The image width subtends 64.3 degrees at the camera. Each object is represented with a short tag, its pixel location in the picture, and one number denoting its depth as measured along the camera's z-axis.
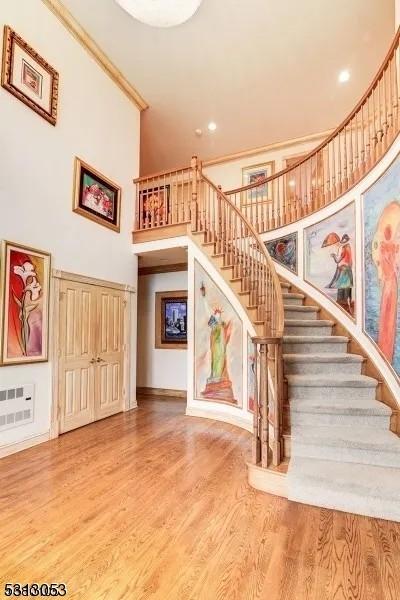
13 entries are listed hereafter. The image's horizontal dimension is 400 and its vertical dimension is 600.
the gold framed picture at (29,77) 3.78
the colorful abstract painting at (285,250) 5.34
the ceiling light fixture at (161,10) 3.59
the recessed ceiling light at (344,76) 5.59
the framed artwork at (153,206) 5.86
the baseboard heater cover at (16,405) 3.55
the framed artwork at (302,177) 5.08
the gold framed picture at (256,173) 7.06
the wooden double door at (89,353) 4.41
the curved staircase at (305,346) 2.64
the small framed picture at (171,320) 6.85
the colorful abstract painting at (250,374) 4.46
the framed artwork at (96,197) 4.70
